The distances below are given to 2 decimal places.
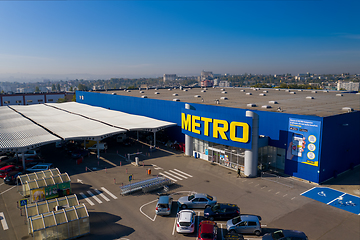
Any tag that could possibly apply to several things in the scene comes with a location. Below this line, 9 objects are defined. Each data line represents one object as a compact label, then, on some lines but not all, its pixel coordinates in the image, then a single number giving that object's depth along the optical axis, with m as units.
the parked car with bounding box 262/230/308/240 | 14.43
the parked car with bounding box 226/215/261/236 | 15.99
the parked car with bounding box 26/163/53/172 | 26.47
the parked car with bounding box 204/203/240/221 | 17.77
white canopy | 29.77
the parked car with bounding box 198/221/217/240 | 14.71
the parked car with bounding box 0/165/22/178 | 25.77
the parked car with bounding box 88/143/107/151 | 35.41
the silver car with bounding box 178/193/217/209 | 19.50
